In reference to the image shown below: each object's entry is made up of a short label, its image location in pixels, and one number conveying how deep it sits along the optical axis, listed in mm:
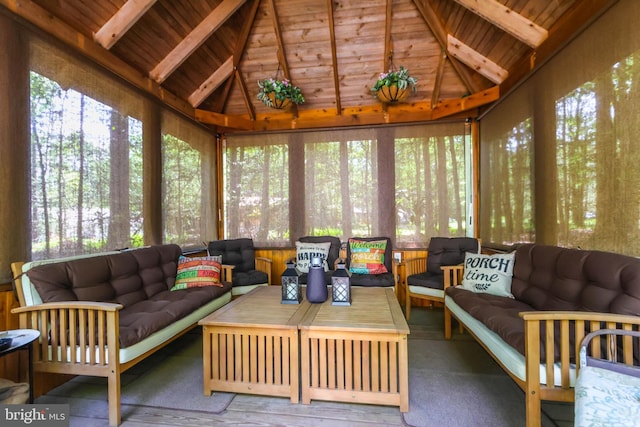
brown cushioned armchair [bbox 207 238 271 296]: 3258
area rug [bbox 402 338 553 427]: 1562
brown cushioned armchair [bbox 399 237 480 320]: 2904
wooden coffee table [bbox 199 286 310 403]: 1703
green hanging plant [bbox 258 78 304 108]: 3369
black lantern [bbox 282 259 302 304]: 2139
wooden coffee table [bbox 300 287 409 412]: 1607
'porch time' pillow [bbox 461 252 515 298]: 2303
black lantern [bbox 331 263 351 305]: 2049
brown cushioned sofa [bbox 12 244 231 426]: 1562
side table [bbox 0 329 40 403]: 1356
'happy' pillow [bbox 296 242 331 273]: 3520
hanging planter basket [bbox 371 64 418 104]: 3150
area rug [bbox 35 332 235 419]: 1704
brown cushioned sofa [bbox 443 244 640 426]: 1320
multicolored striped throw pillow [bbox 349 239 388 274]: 3352
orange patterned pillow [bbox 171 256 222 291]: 2684
